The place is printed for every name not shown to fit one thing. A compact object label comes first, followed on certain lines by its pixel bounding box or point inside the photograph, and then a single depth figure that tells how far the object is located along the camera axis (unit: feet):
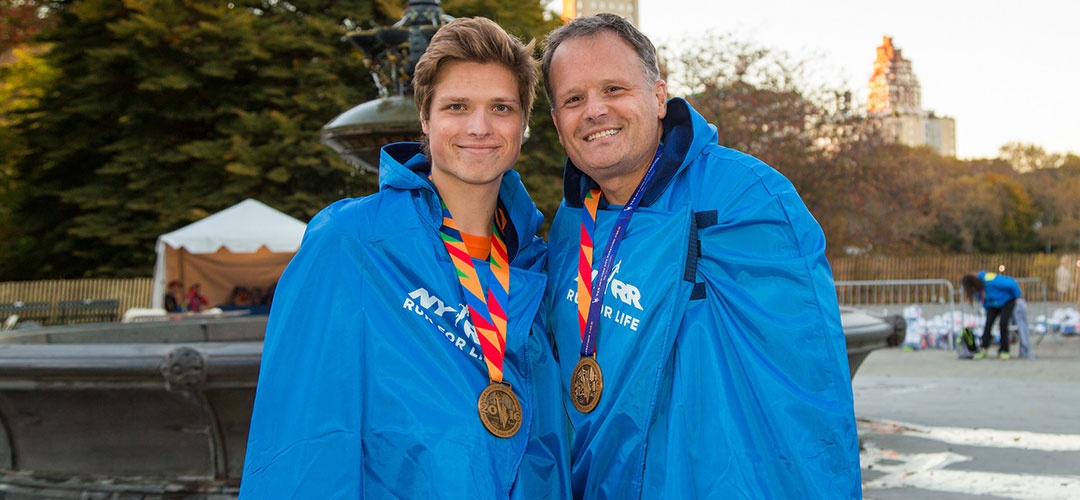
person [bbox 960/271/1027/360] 50.65
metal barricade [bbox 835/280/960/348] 81.71
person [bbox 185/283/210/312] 57.16
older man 7.70
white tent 53.88
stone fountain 14.49
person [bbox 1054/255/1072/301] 84.69
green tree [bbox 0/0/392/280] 74.23
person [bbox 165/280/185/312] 55.88
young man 7.50
